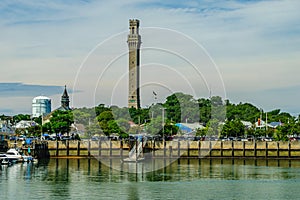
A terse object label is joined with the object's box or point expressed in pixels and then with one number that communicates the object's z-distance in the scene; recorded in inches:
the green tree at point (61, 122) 5472.4
